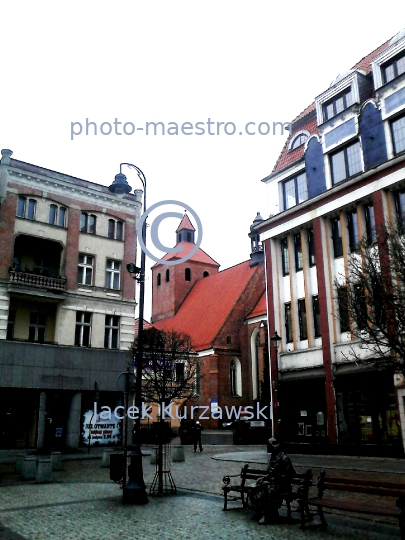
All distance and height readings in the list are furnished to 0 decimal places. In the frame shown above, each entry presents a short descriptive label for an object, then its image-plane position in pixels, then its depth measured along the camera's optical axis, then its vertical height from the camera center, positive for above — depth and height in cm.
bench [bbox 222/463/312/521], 917 -122
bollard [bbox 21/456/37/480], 1622 -127
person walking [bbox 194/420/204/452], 2934 -58
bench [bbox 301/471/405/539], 774 -128
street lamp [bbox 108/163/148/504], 1180 -35
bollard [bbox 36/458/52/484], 1553 -131
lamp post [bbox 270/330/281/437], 2992 +171
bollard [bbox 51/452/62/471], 1943 -126
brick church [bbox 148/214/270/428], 5138 +996
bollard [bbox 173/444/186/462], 2264 -121
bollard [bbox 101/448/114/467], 2083 -129
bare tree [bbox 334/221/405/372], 1397 +377
